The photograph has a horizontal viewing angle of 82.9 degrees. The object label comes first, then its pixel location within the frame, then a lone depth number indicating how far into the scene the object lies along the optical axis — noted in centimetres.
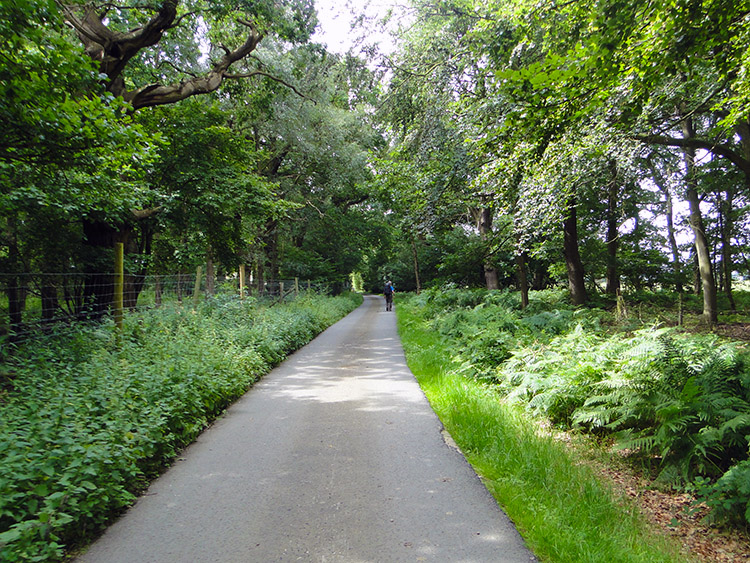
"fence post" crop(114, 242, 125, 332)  693
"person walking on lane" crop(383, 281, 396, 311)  2755
